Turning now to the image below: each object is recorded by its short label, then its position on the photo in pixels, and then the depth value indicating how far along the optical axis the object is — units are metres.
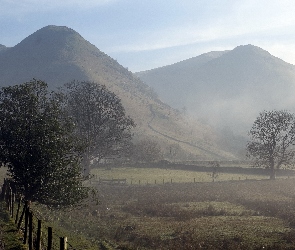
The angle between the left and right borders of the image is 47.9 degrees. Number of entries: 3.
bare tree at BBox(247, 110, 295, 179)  75.62
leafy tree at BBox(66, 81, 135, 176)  67.50
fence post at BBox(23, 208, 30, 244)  17.74
